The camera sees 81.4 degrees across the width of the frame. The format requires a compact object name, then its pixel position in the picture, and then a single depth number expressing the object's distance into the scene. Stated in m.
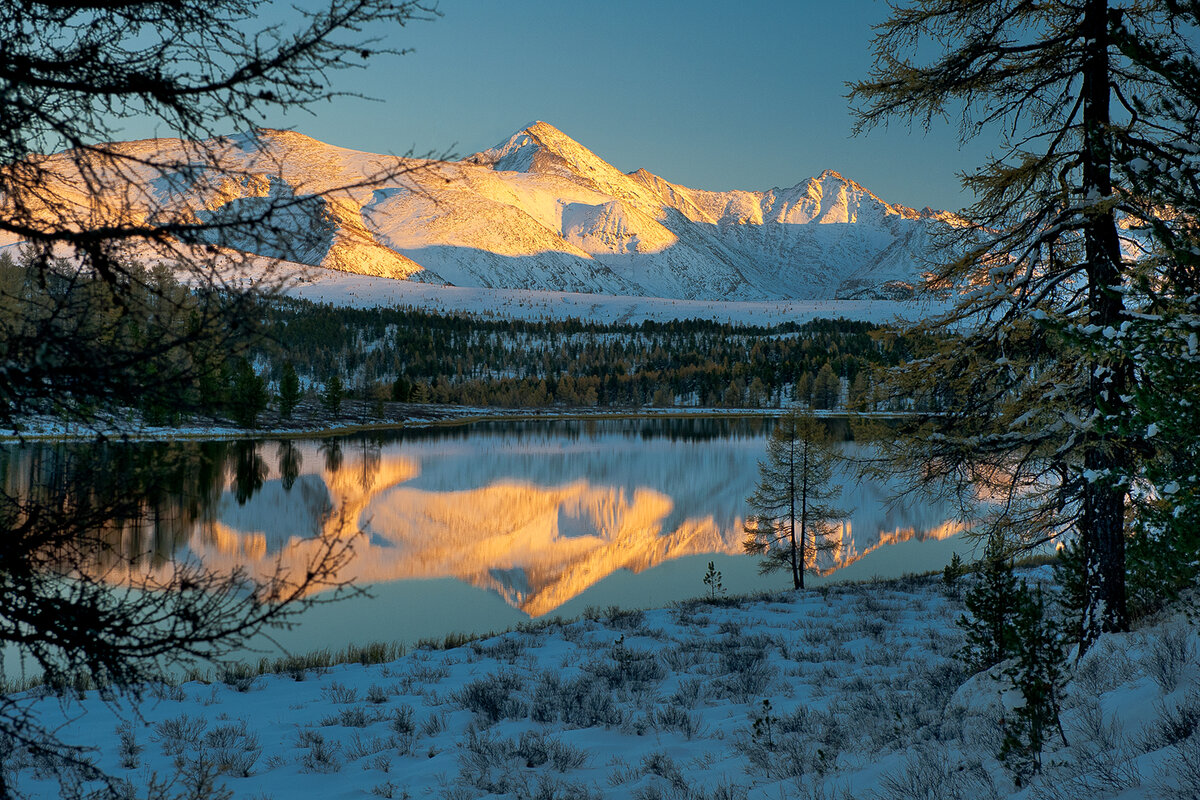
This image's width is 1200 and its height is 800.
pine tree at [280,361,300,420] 83.31
